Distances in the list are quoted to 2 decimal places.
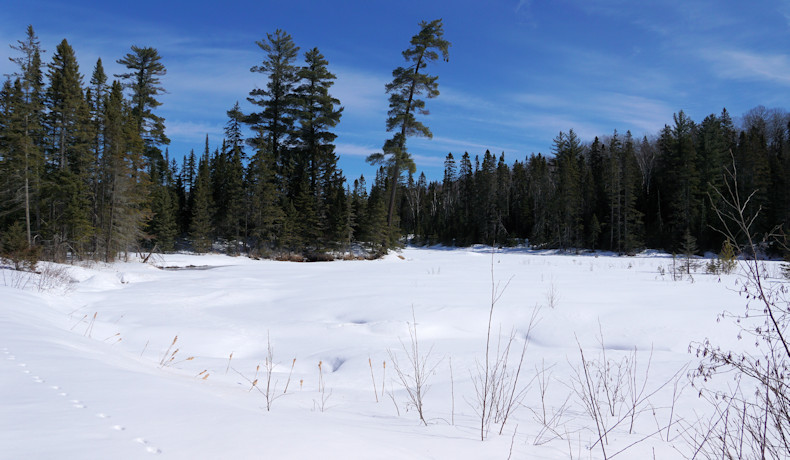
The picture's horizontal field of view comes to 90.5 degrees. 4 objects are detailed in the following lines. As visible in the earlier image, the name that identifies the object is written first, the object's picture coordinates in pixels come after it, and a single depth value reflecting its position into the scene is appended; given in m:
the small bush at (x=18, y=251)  11.52
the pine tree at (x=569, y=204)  39.56
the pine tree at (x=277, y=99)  29.34
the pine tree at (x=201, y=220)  28.98
